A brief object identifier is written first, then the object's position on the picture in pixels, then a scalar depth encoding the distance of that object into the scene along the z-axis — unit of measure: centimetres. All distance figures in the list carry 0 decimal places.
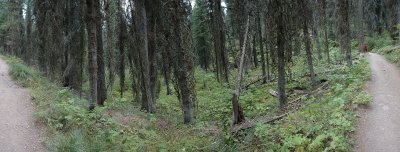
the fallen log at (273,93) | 1745
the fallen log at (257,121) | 1110
